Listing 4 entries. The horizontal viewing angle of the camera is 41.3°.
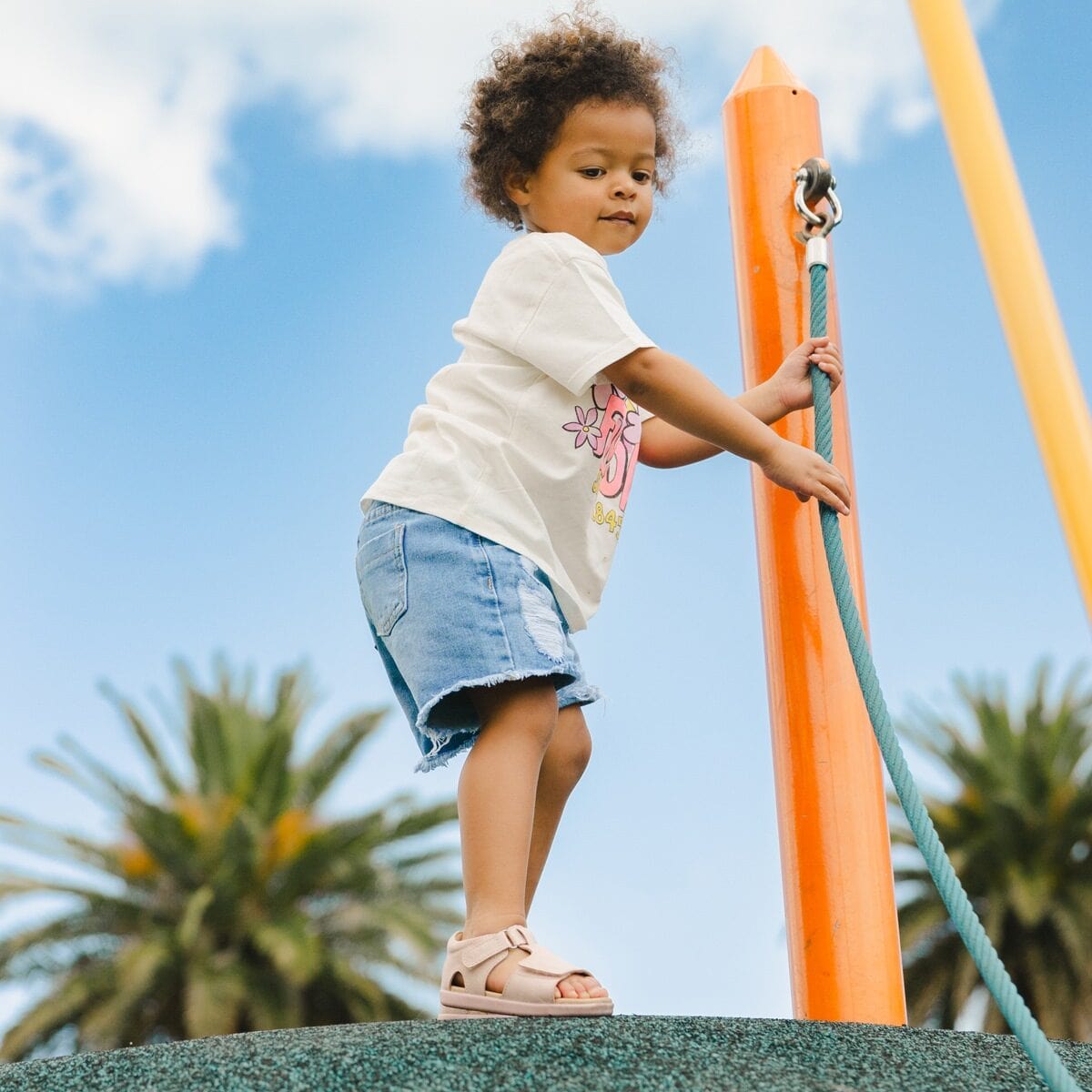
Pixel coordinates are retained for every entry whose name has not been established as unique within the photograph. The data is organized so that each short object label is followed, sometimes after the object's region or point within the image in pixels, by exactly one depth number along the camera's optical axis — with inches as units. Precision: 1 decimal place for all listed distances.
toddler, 77.3
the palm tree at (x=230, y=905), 407.8
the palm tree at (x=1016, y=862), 431.8
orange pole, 86.6
